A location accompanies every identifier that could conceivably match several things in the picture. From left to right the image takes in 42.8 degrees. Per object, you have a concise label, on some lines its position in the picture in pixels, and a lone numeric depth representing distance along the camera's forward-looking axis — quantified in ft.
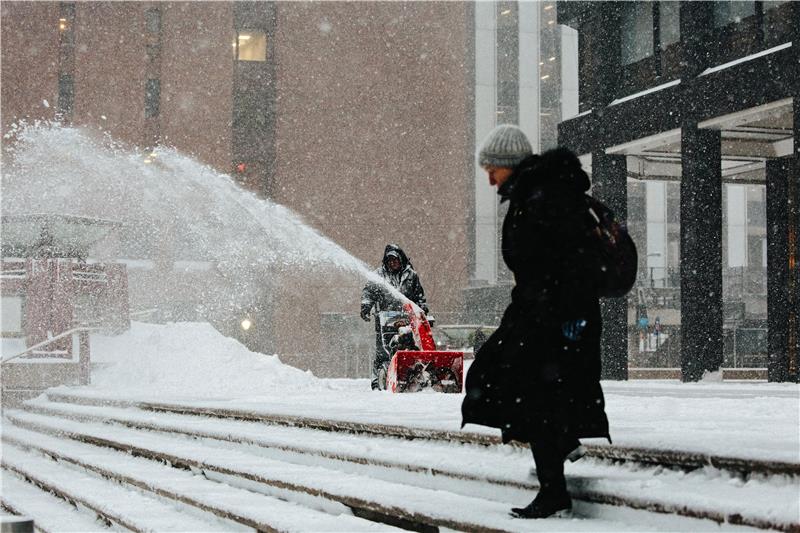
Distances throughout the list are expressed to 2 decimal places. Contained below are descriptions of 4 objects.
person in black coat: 13.79
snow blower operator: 43.45
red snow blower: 38.70
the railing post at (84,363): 54.34
